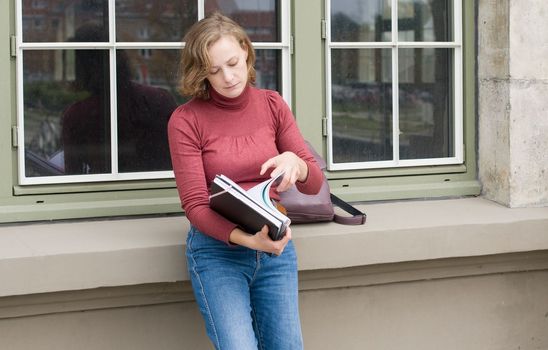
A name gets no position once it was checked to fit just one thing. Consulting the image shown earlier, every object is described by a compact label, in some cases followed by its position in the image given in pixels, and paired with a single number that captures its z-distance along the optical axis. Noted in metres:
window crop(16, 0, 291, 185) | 3.88
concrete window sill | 3.49
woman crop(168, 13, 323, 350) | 3.12
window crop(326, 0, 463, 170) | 4.32
